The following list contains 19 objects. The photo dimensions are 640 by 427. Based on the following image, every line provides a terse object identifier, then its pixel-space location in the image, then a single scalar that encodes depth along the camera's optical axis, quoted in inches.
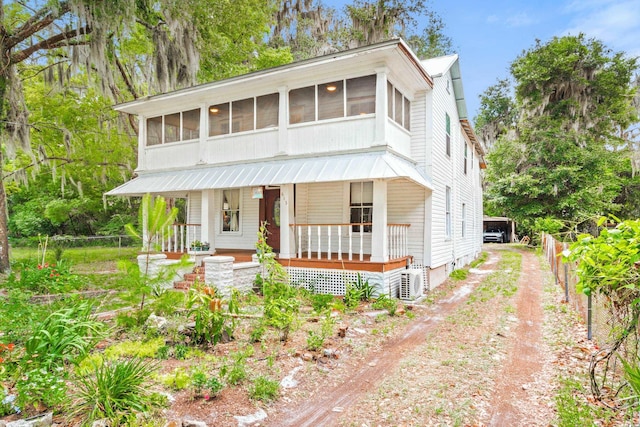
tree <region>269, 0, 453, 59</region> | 989.8
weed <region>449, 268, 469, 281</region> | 495.1
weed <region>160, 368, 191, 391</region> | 157.9
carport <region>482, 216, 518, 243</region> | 1439.5
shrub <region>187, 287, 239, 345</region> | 205.9
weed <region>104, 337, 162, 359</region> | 187.5
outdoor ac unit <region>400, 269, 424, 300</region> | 357.4
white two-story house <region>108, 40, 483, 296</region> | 350.6
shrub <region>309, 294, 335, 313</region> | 309.7
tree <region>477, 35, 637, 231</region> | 835.4
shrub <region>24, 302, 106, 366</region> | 140.0
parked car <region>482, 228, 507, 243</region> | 1352.1
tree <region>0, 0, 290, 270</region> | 437.1
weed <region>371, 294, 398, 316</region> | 307.3
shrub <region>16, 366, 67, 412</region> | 124.2
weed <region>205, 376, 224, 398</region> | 151.3
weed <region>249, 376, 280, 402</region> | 154.8
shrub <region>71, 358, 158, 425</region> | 127.2
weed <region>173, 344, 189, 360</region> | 193.0
